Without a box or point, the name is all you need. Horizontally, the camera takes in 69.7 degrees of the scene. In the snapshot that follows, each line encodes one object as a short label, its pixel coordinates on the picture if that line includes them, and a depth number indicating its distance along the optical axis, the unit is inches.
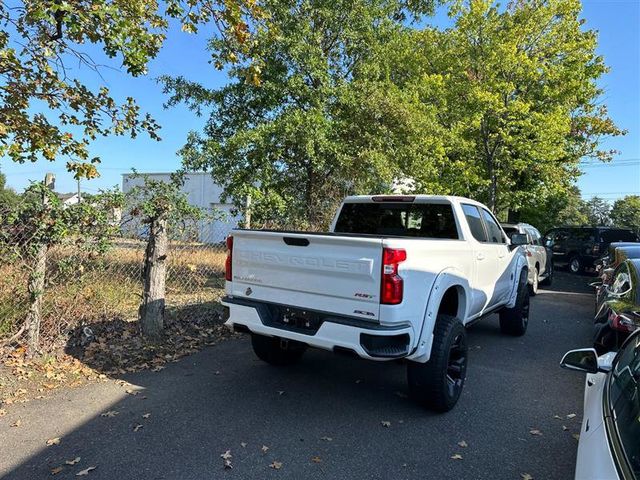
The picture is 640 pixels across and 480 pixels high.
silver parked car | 425.6
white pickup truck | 141.3
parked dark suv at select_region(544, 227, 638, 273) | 660.7
